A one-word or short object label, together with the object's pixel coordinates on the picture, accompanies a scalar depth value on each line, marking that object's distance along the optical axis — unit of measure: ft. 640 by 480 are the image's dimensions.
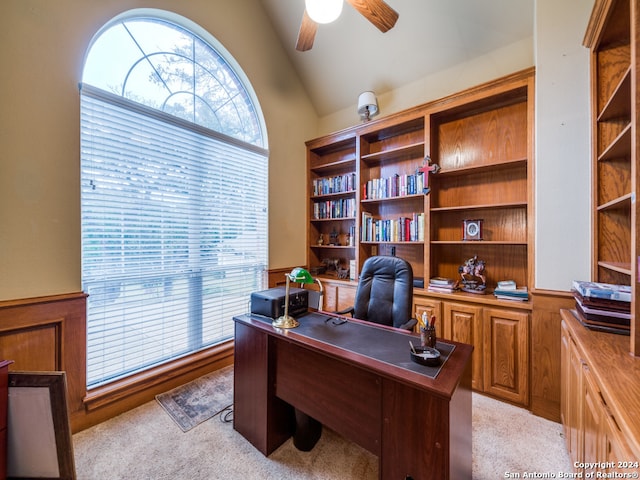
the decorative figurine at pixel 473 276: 7.55
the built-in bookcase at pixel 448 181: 7.43
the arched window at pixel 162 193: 6.07
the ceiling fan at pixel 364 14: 5.06
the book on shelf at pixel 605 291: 4.11
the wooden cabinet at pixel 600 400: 2.40
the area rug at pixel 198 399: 6.10
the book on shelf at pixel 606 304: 4.09
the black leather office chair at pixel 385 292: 6.35
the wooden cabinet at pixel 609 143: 4.72
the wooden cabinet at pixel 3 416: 3.88
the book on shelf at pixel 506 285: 6.97
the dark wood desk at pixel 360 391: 3.21
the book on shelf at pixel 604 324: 4.08
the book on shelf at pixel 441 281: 7.75
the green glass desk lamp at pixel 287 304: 5.01
